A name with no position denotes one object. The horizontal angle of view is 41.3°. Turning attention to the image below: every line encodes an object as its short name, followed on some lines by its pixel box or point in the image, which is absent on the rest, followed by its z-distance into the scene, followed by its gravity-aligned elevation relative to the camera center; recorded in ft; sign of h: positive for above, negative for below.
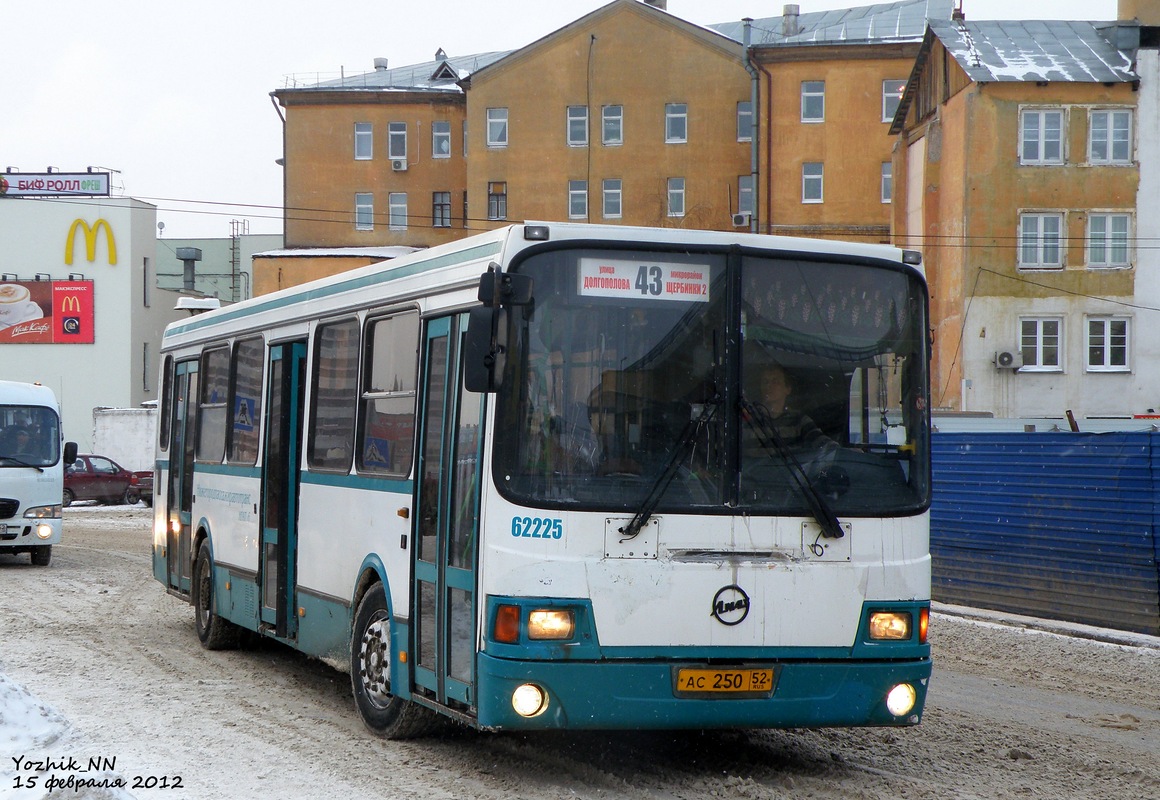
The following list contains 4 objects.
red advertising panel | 222.69 +12.46
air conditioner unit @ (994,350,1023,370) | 148.36 +4.50
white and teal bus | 23.68 -1.36
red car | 139.23 -7.65
